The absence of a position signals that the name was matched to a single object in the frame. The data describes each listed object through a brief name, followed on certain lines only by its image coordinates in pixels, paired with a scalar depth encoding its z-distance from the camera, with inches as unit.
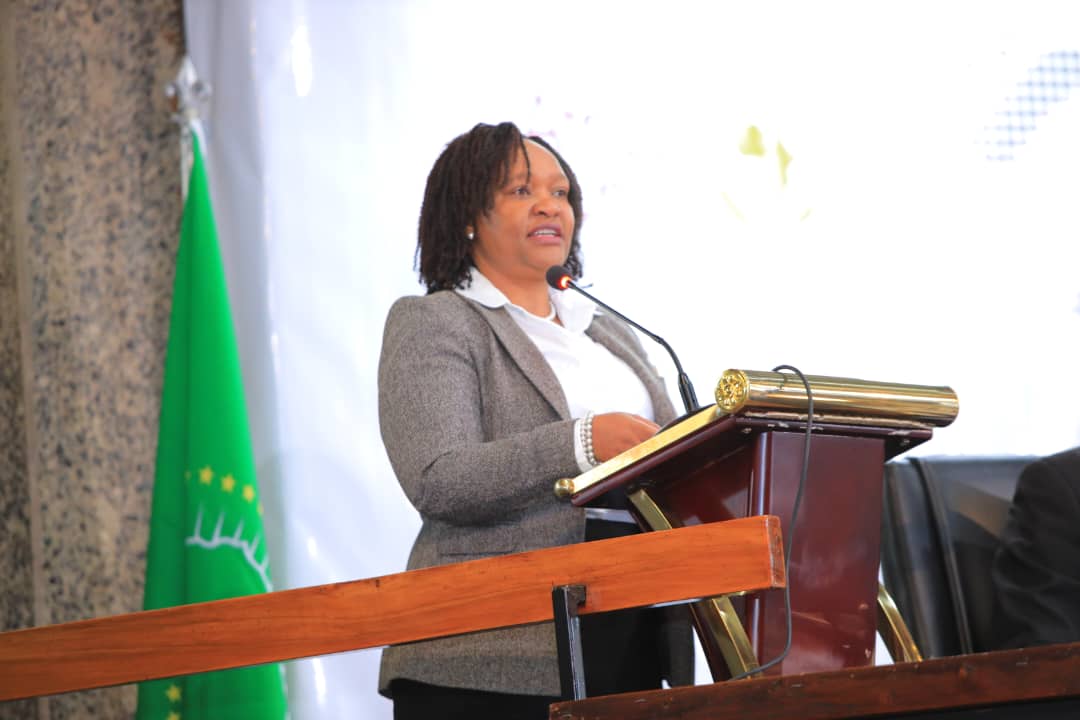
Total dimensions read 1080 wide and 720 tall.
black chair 332.0
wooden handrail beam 262.9
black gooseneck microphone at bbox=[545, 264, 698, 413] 295.0
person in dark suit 327.3
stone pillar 422.8
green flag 383.8
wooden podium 271.9
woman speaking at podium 302.3
